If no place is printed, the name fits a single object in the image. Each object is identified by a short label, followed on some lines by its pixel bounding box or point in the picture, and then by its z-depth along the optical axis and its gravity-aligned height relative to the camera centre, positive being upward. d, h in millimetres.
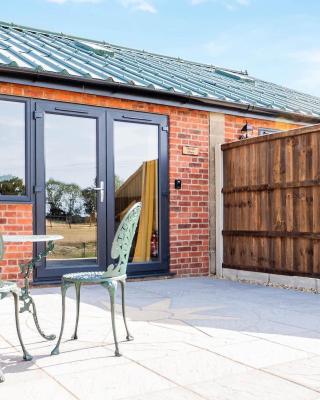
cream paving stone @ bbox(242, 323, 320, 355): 3400 -866
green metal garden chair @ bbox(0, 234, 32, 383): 2885 -430
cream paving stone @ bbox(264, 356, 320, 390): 2678 -861
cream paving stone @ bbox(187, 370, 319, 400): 2467 -863
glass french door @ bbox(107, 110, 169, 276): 6781 +463
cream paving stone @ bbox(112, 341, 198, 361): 3180 -861
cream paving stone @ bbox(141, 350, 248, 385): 2775 -861
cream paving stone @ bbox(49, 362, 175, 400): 2531 -863
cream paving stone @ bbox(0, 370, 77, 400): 2504 -868
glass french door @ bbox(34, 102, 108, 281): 6172 +414
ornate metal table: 3191 -351
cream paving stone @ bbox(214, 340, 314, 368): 3049 -861
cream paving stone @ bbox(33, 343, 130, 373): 2986 -862
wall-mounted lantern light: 7695 +1246
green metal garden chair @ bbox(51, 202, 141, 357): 3273 -371
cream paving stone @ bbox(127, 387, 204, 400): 2455 -863
